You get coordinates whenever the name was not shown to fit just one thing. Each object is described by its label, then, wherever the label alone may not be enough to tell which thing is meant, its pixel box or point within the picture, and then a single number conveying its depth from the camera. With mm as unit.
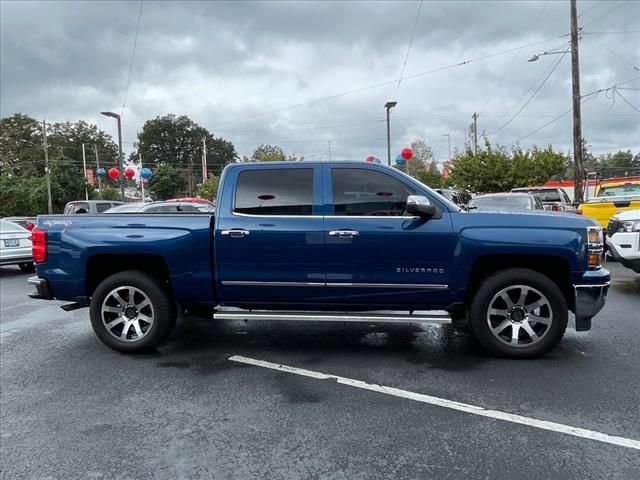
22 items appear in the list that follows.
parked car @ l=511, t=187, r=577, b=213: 16992
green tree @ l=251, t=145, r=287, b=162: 43531
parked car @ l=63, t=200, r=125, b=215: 17844
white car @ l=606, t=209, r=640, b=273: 7492
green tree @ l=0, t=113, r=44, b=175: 61219
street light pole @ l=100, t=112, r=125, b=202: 30047
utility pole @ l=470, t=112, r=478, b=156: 56275
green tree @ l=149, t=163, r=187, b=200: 64500
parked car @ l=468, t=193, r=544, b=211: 11523
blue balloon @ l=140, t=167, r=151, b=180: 33997
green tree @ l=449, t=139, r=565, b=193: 29688
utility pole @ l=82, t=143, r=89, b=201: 43950
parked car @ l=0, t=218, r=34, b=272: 11867
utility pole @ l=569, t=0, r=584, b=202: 20234
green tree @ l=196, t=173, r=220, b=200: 48256
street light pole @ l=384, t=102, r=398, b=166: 25125
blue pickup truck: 4711
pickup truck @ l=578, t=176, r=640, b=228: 10891
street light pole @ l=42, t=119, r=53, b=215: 38188
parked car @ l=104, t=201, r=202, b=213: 14123
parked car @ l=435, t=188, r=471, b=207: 13641
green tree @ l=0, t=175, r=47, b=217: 38500
